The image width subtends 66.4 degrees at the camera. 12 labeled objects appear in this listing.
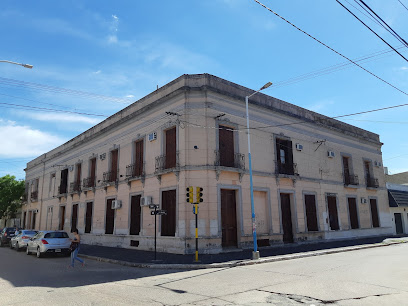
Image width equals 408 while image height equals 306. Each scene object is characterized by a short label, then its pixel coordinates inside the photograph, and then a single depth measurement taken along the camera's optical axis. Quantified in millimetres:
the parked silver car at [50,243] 16125
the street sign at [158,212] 14125
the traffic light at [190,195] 13656
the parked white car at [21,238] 19984
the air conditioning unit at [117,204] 20925
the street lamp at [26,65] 11836
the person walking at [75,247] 12625
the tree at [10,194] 39156
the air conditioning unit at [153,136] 19000
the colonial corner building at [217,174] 16797
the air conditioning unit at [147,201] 18312
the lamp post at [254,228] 13391
